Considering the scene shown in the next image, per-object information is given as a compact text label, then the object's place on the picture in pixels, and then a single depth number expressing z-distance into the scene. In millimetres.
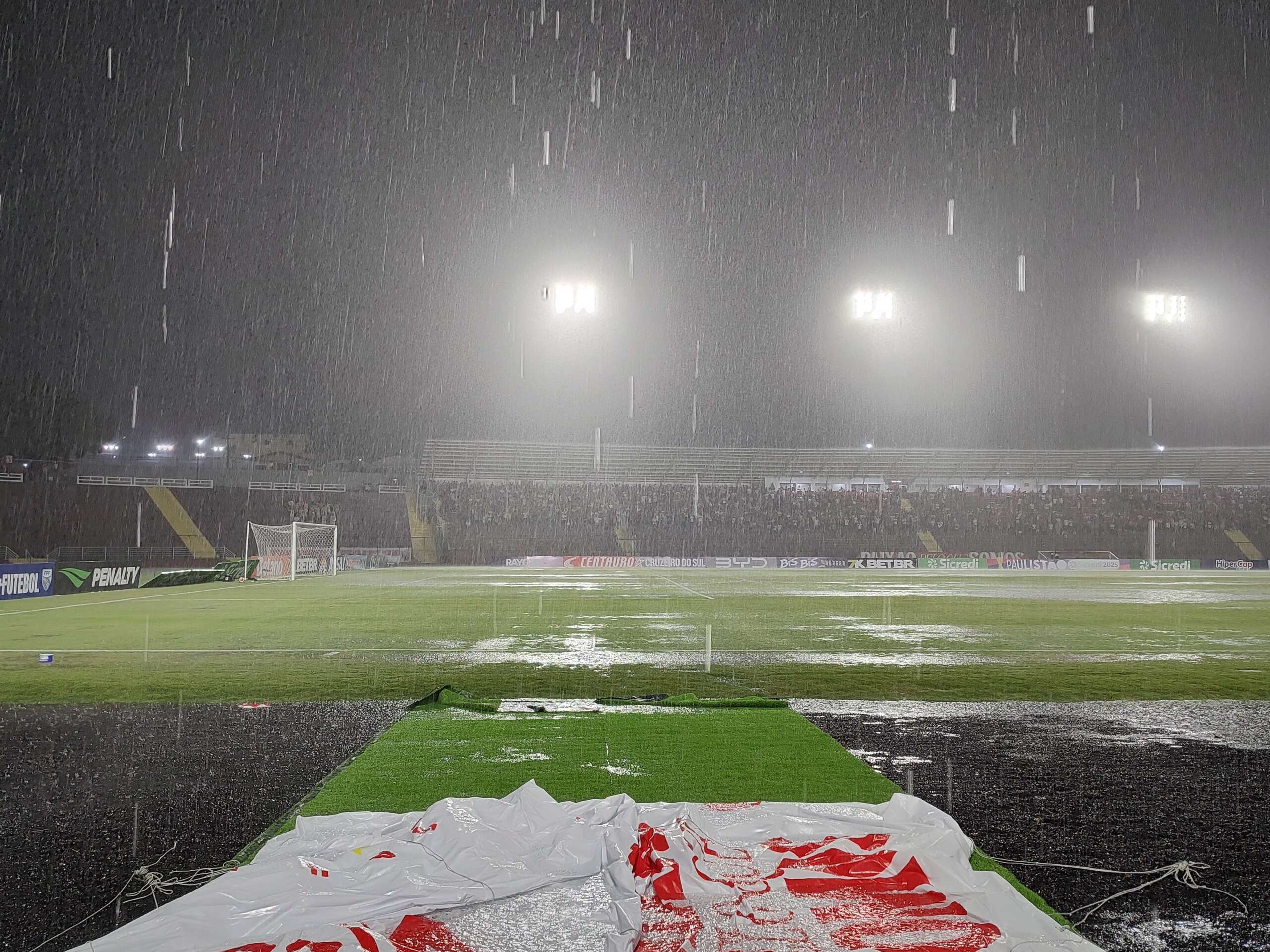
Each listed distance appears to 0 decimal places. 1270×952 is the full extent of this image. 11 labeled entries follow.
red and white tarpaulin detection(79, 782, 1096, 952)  2570
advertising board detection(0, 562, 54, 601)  19344
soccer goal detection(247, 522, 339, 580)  31047
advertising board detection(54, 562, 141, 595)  21594
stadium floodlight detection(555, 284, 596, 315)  30844
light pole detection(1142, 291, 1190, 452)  32438
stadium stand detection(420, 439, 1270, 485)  50594
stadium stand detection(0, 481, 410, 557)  32531
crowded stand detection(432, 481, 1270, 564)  44094
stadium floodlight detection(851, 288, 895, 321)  30156
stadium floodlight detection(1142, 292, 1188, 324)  32656
